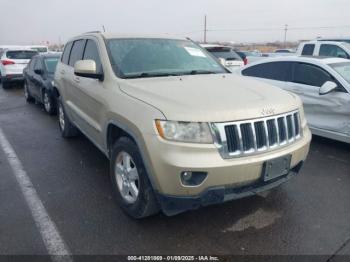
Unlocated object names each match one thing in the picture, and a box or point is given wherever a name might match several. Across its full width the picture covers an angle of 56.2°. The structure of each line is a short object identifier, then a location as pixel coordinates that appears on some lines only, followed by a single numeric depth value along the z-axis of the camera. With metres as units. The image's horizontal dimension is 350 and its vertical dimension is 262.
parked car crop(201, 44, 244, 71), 10.44
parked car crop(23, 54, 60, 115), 7.68
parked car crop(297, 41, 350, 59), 9.94
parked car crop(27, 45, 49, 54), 17.78
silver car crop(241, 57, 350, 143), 5.08
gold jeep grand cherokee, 2.62
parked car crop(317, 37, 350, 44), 11.68
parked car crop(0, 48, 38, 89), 13.16
